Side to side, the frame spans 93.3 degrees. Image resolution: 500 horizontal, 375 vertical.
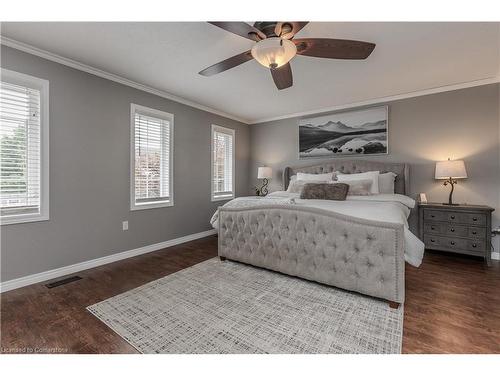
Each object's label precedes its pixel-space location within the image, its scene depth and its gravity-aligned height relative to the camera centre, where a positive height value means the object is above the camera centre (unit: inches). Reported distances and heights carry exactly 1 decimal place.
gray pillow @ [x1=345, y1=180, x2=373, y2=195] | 137.0 -0.5
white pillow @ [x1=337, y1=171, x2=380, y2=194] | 141.4 +5.6
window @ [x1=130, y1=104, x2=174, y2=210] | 136.7 +17.1
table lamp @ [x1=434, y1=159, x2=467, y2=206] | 124.2 +8.9
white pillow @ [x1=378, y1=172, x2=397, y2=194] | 144.7 +2.0
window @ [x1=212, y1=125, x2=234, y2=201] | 189.2 +19.1
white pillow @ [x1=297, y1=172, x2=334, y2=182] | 159.9 +6.4
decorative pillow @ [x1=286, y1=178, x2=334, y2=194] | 156.6 +0.0
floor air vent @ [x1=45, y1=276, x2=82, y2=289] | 96.5 -40.6
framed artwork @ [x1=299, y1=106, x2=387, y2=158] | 158.2 +38.0
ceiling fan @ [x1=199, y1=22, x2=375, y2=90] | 67.3 +43.4
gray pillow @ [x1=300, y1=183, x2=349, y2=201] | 125.4 -2.7
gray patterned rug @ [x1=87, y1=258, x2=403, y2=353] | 61.3 -40.9
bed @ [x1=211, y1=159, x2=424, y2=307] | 79.9 -21.3
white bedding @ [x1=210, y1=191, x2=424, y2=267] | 81.9 -8.6
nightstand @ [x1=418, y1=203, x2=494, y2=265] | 118.5 -22.1
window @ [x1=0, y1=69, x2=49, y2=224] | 92.8 +15.4
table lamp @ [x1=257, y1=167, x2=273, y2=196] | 191.6 +10.6
